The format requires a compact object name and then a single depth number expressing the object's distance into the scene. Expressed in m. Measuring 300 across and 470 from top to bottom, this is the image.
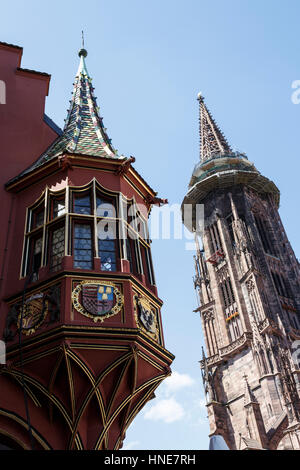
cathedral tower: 40.78
